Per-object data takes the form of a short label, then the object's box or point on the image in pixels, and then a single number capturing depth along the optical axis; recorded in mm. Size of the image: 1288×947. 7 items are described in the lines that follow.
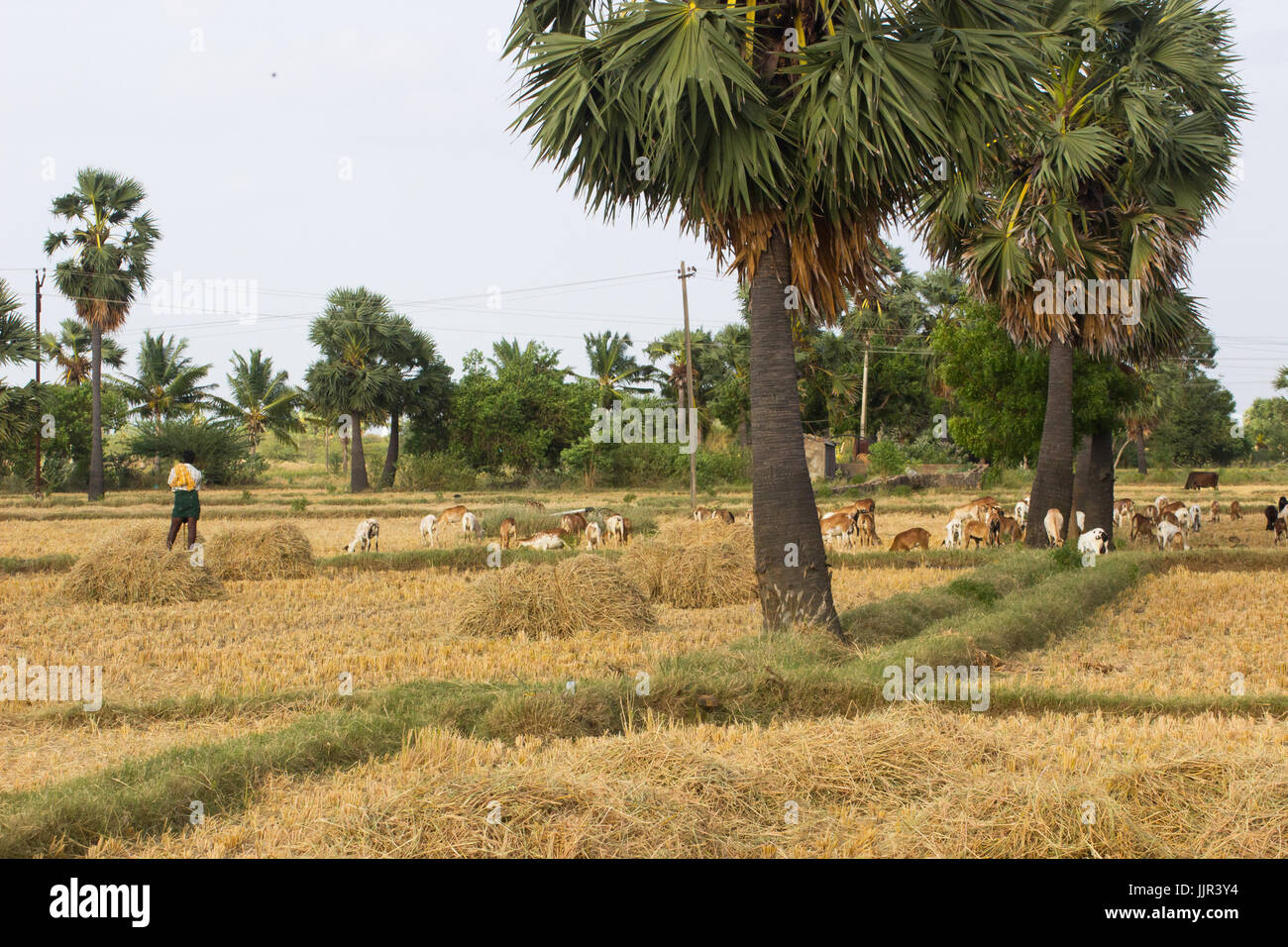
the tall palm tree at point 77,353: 63281
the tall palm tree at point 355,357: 52281
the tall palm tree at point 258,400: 60969
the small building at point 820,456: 51531
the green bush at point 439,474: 51594
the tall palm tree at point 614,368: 61562
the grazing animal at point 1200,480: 47125
